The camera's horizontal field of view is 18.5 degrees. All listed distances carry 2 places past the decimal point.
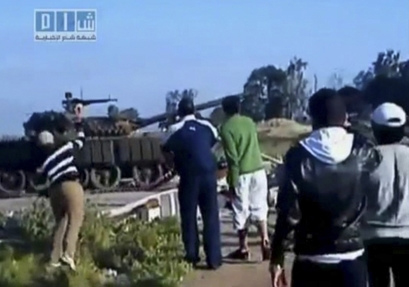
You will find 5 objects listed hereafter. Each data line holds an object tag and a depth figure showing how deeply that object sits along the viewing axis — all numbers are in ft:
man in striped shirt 28.09
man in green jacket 31.24
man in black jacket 17.89
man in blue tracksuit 30.50
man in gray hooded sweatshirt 19.85
